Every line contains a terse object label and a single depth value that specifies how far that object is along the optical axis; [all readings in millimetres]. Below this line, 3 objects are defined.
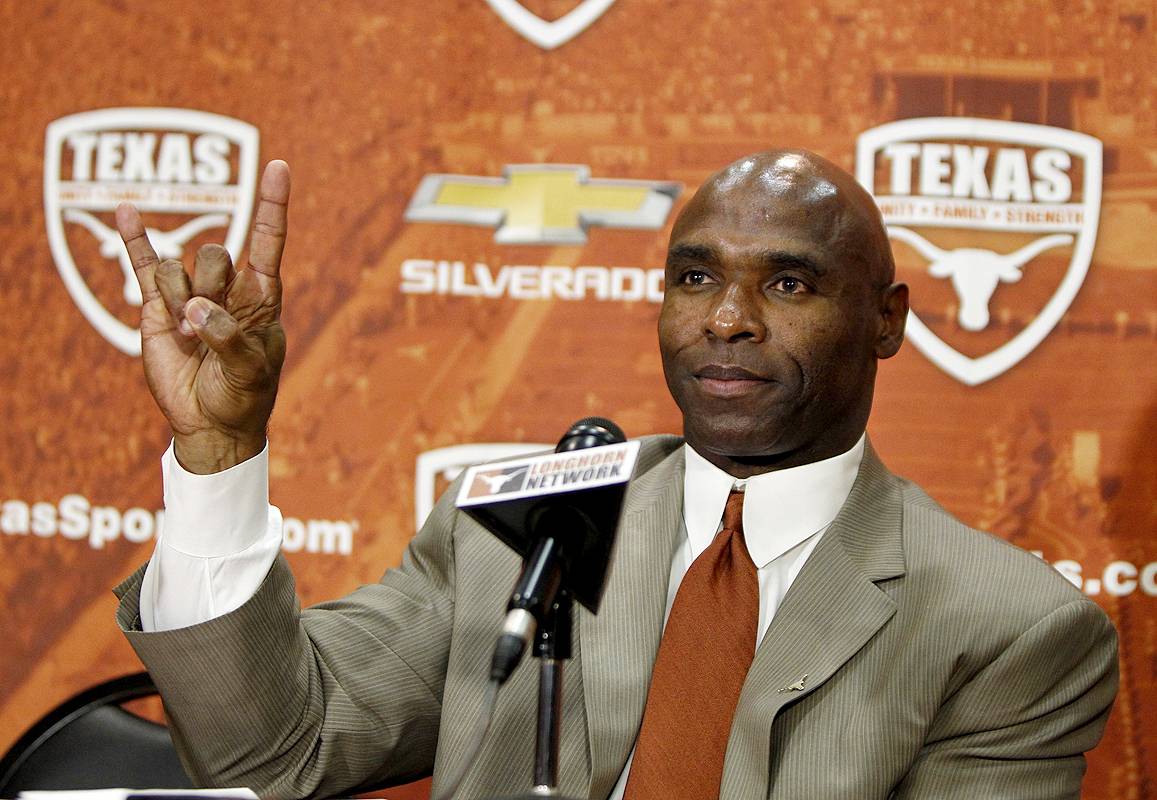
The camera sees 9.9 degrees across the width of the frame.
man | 4687
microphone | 4476
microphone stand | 4487
